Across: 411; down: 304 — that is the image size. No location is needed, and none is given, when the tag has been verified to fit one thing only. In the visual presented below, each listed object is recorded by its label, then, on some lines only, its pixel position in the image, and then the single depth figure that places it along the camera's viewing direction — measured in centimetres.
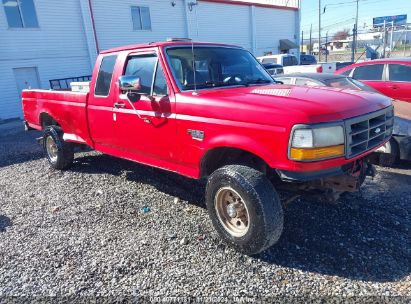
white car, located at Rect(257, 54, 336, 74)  1211
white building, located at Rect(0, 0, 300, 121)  1523
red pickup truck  298
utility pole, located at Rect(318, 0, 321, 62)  3488
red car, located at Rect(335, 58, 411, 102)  809
